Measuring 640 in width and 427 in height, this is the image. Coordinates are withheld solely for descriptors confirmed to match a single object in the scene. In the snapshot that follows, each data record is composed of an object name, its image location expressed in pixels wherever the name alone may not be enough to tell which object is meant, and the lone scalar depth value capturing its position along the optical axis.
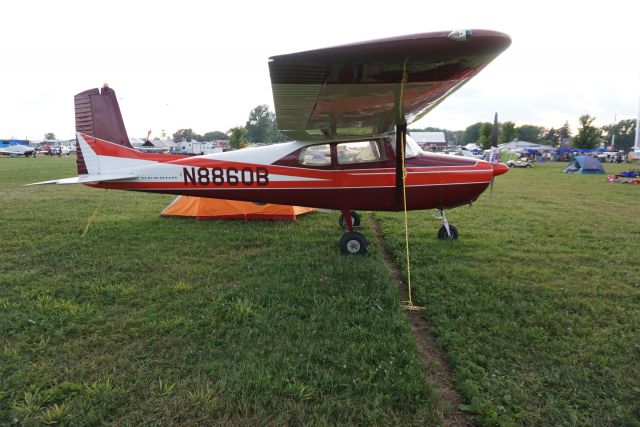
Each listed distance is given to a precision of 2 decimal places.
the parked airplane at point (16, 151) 46.38
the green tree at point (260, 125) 115.19
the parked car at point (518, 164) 35.26
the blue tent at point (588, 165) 24.92
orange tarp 7.95
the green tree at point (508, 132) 63.12
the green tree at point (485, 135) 55.78
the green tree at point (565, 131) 115.69
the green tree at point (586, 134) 52.12
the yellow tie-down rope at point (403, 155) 3.56
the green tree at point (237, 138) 54.90
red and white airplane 5.48
